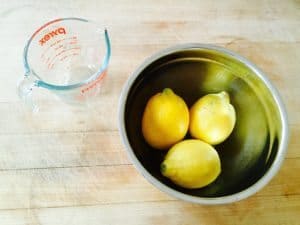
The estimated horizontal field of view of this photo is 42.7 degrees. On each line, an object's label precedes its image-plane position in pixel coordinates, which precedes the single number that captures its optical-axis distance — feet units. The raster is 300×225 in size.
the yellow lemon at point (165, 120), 1.72
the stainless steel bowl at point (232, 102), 1.70
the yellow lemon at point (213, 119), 1.75
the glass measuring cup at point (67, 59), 1.86
